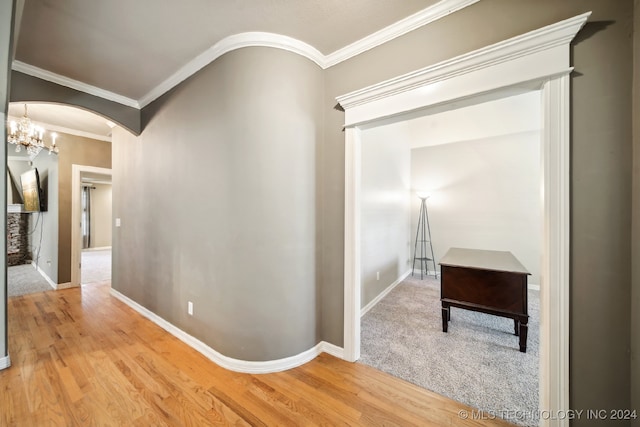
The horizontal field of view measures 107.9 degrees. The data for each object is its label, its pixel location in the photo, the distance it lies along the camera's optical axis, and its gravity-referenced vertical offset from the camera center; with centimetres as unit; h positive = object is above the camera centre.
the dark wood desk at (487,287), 211 -72
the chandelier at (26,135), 294 +101
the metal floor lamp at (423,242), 506 -65
